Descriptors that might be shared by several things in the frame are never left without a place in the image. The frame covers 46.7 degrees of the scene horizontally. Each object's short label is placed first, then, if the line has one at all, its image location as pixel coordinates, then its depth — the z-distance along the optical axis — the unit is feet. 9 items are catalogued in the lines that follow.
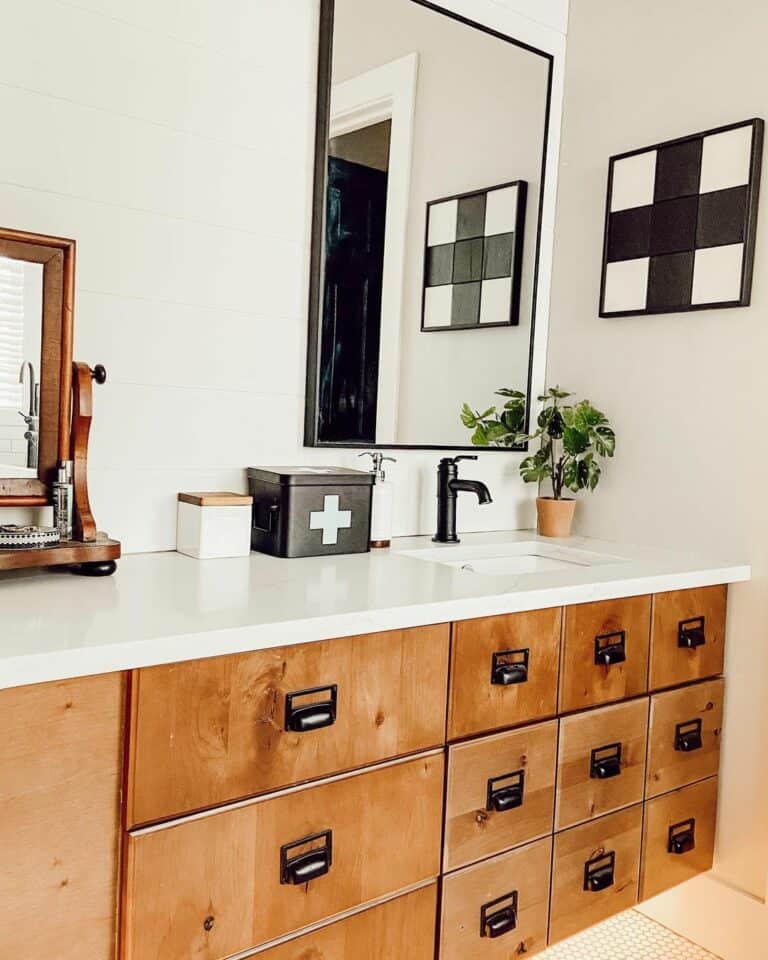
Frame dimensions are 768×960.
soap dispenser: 6.21
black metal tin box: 5.60
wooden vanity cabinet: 3.58
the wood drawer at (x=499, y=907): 4.87
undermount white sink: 6.40
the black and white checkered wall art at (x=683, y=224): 6.21
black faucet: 6.69
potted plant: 7.03
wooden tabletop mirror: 4.80
